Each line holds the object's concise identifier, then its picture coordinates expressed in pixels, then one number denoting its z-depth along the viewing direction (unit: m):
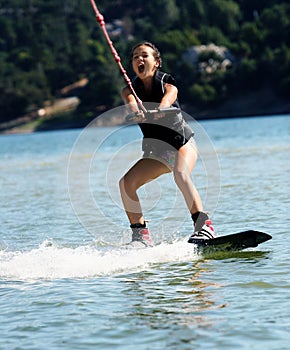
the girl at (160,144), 18.56
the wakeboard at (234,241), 18.25
